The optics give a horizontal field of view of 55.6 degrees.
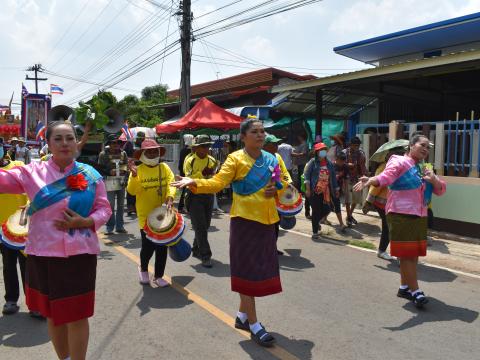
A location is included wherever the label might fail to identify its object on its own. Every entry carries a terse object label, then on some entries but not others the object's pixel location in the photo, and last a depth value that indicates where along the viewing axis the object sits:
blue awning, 12.09
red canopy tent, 13.05
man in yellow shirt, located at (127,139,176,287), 5.65
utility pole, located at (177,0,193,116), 17.16
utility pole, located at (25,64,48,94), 50.25
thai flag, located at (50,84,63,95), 34.53
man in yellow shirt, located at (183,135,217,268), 6.62
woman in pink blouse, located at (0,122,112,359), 2.97
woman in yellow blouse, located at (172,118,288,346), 4.06
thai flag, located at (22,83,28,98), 21.43
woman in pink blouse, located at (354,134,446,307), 4.95
